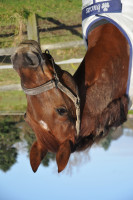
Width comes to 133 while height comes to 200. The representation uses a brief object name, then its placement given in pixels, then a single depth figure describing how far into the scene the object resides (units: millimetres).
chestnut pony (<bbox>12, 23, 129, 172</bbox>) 3412
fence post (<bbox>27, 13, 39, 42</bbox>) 7256
